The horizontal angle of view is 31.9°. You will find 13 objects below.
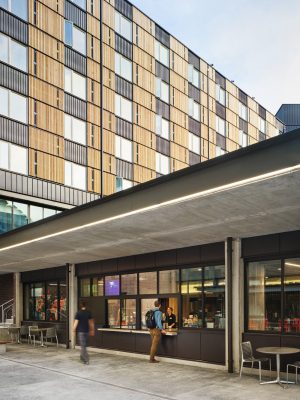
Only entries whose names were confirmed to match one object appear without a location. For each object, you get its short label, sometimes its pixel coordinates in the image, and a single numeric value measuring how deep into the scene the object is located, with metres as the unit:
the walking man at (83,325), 14.48
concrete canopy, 7.32
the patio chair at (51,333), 19.68
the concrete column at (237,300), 12.53
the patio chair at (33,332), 19.84
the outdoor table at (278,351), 10.45
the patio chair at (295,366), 10.50
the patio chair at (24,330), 21.34
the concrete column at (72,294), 19.31
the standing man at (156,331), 14.40
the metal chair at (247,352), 11.25
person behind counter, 14.87
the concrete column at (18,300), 23.28
